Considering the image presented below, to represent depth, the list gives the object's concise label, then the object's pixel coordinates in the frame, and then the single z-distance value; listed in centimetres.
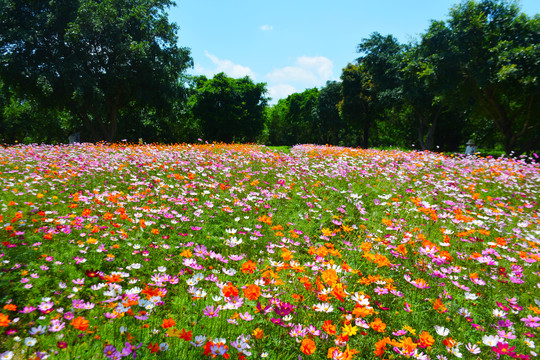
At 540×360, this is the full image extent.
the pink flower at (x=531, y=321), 249
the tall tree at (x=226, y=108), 3856
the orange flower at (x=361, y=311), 204
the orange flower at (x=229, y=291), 209
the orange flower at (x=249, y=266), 243
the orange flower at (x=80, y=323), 175
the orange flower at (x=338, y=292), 215
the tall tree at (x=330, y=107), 4412
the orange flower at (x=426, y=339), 203
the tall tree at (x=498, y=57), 1541
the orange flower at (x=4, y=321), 179
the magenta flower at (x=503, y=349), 208
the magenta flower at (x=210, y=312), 219
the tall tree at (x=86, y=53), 1616
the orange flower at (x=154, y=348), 172
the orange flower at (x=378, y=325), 212
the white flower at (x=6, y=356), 183
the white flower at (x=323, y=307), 231
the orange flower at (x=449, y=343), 211
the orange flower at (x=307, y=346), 183
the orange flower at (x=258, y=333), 197
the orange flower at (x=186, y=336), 176
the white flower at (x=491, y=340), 235
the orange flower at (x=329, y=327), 200
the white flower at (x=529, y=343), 244
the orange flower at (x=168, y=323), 183
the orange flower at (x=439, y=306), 250
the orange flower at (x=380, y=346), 195
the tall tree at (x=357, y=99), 3303
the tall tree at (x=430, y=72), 1797
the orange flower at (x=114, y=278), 244
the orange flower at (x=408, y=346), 193
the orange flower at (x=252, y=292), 204
